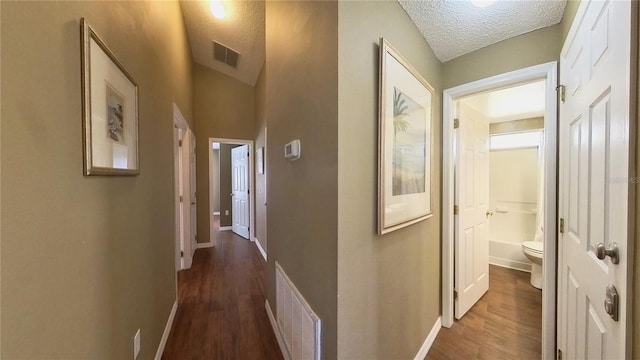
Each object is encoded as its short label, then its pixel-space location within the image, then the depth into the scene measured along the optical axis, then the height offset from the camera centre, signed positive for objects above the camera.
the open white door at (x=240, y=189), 4.84 -0.25
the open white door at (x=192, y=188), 3.61 -0.16
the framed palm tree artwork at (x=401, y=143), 1.17 +0.20
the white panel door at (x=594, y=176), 0.71 +0.00
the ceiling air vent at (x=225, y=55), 3.55 +1.95
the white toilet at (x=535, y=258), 2.61 -0.89
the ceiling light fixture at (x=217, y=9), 2.53 +1.87
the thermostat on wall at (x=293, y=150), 1.35 +0.16
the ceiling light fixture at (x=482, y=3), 1.33 +0.99
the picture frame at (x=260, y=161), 3.92 +0.30
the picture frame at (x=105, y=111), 0.84 +0.29
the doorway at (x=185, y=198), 3.38 -0.29
